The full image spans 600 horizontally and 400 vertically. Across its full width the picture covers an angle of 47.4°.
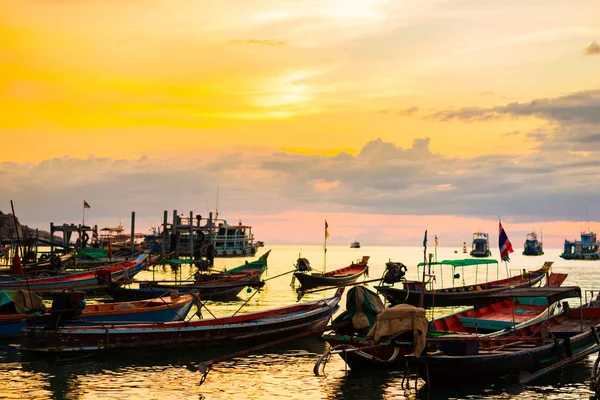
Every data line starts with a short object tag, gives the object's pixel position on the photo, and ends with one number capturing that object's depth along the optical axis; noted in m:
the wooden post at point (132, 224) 73.88
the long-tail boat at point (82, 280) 39.64
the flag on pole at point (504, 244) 39.91
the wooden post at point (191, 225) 77.44
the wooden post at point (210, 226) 82.00
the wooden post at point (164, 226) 75.94
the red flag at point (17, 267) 46.40
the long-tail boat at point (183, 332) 23.27
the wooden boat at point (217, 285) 40.09
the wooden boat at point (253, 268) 52.36
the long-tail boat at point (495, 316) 25.12
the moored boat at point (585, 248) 153.25
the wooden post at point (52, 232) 72.39
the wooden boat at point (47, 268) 49.84
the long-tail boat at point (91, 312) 26.38
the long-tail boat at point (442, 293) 38.28
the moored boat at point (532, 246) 177.25
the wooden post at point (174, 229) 78.06
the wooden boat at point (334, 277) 53.53
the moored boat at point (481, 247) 159.50
